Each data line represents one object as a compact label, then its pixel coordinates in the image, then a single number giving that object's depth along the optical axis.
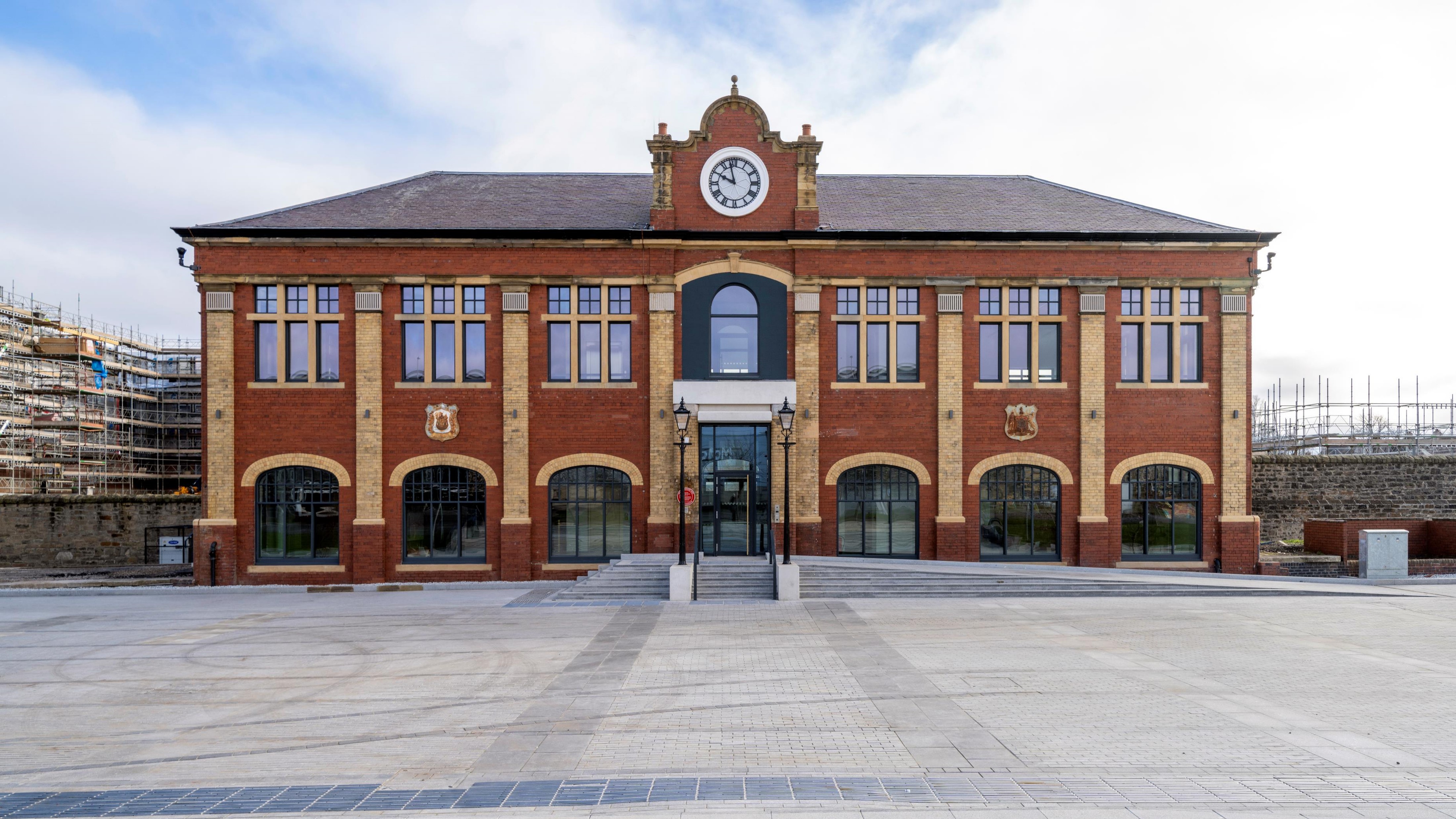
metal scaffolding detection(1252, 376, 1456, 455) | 33.16
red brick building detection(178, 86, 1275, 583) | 20.39
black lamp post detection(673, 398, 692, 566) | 17.20
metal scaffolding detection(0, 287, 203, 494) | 31.91
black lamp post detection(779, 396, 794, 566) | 17.80
